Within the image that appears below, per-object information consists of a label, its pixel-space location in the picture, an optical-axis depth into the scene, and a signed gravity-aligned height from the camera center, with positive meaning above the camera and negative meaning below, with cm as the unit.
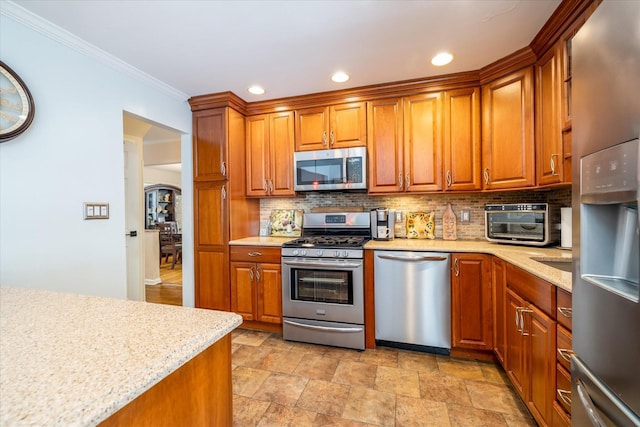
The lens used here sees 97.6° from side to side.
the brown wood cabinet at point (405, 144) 254 +63
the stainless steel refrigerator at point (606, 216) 68 -2
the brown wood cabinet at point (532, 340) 129 -70
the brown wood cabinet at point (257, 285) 267 -71
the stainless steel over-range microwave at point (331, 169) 270 +42
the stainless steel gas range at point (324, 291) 239 -71
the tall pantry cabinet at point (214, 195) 282 +19
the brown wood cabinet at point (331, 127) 273 +85
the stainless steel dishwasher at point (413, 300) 224 -73
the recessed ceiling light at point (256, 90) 265 +119
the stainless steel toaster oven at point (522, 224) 205 -11
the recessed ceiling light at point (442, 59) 212 +118
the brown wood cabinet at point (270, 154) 296 +62
